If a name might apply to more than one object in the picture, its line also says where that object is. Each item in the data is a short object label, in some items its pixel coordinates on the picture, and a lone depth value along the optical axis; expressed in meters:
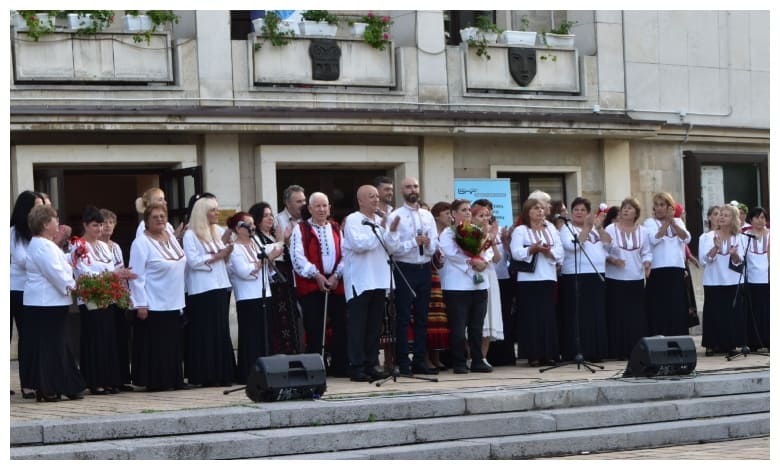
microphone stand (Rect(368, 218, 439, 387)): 13.66
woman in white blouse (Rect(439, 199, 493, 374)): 14.92
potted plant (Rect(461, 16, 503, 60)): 20.81
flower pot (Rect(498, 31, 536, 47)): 21.06
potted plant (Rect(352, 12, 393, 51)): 19.95
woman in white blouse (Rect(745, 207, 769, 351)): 17.19
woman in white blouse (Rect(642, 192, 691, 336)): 16.59
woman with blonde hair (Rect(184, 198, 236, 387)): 14.12
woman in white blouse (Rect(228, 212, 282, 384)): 14.38
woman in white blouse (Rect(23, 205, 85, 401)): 12.82
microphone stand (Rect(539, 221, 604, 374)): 14.99
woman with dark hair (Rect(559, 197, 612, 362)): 16.05
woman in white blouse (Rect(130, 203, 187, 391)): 13.82
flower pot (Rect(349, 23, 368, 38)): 20.08
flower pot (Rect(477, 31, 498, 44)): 20.86
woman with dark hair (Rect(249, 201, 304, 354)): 14.66
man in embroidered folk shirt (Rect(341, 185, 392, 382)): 14.13
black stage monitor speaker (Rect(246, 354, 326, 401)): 11.98
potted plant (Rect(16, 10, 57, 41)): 17.78
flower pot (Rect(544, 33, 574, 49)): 21.50
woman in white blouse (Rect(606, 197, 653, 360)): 16.48
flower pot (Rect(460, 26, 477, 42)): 20.80
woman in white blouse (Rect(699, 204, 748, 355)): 17.03
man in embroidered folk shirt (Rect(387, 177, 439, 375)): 14.30
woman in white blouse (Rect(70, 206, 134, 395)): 13.53
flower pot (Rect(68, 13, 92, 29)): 18.20
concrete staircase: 10.75
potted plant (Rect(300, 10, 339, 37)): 19.55
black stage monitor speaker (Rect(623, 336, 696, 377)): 13.66
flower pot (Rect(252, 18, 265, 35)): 19.30
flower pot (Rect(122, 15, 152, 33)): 18.53
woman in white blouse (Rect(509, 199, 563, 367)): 15.66
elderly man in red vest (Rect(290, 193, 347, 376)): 14.46
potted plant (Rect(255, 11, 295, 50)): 19.25
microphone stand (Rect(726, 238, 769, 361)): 16.63
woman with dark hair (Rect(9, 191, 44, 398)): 13.21
